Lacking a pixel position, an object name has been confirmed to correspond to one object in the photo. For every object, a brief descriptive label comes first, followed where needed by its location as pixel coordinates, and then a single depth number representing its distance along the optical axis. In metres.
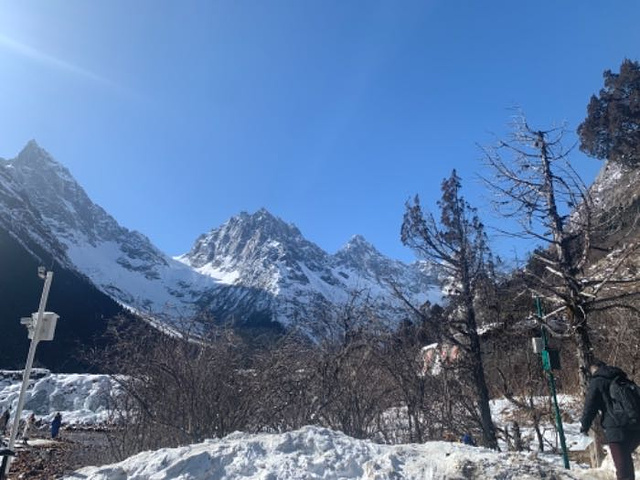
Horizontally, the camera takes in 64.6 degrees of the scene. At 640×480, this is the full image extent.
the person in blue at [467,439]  11.48
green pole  9.12
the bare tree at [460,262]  12.02
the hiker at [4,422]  22.19
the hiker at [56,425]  23.56
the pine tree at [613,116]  30.67
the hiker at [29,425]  19.53
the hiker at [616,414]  5.70
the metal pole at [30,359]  7.73
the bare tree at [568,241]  8.25
